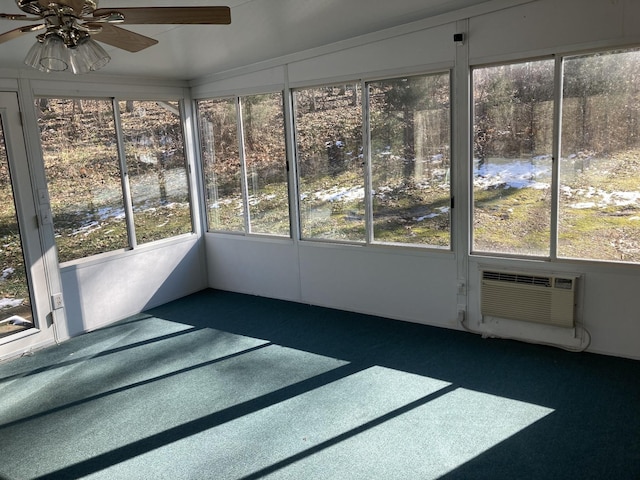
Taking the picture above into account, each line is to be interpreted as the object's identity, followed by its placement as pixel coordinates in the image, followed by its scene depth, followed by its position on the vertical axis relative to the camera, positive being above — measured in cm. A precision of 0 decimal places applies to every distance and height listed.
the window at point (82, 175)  450 -8
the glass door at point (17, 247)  416 -64
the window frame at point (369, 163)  400 -13
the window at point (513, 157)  364 -11
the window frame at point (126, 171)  462 -9
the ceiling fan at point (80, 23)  185 +55
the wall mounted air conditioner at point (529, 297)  362 -115
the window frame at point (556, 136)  340 +2
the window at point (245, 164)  517 -7
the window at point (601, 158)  332 -15
